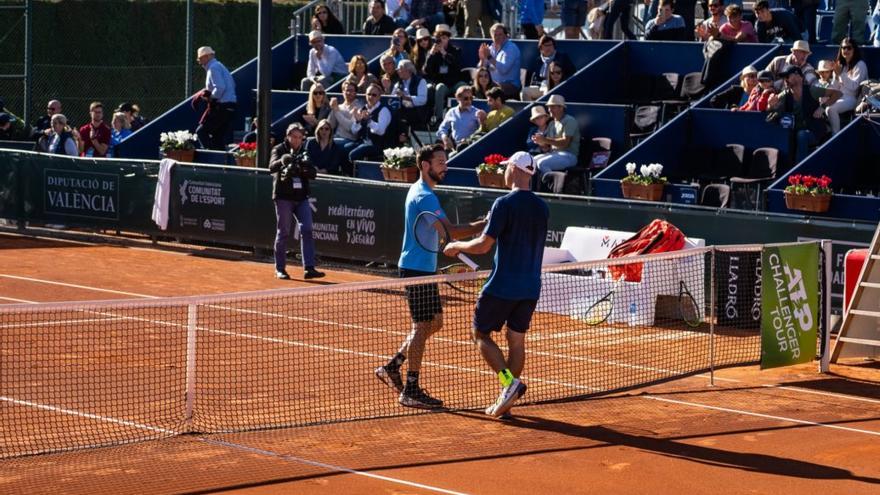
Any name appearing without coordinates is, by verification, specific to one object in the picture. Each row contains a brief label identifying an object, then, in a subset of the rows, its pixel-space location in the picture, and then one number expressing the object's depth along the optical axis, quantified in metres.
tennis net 11.08
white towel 23.08
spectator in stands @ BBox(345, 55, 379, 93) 24.72
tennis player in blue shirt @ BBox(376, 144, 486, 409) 11.57
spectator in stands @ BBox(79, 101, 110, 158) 26.61
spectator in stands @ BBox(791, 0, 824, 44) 23.97
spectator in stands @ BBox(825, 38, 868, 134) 20.52
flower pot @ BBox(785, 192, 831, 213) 18.45
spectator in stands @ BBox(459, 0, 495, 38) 27.28
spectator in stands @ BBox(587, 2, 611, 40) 26.50
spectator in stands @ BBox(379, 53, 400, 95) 24.83
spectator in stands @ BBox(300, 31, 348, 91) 26.61
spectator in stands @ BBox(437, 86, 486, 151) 23.27
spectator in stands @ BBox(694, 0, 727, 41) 23.26
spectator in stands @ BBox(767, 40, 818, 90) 20.70
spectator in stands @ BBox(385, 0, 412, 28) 28.75
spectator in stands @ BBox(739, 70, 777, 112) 20.69
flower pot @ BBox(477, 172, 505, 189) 21.21
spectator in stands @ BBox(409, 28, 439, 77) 25.58
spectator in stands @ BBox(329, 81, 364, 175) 23.58
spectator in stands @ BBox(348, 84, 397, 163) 23.45
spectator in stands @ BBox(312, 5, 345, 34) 28.38
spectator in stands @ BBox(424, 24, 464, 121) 25.00
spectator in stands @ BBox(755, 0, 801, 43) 23.14
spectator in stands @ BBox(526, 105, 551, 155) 21.58
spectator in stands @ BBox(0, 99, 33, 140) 29.17
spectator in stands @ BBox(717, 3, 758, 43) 22.77
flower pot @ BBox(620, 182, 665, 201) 19.94
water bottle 16.36
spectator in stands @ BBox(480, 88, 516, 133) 22.95
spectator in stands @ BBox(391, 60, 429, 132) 24.36
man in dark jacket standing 19.12
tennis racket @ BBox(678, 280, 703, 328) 15.88
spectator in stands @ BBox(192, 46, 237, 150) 26.31
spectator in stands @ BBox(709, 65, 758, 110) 21.17
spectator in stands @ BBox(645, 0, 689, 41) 24.34
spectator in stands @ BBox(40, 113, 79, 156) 25.39
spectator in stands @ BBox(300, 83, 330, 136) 24.09
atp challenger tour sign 13.68
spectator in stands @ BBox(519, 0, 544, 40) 26.59
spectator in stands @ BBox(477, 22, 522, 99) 24.41
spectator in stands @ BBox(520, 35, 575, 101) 23.92
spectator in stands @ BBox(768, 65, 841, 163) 20.16
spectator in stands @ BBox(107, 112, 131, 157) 27.61
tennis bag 16.77
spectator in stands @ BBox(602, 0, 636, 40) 25.88
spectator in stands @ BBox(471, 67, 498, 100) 23.95
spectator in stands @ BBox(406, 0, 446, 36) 27.72
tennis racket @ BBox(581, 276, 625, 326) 16.31
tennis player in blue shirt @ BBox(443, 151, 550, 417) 10.89
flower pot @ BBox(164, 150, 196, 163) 25.22
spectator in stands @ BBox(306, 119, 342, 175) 22.12
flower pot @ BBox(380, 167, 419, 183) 21.91
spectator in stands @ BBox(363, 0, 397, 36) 27.67
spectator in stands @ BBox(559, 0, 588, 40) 26.52
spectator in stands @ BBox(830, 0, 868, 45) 22.77
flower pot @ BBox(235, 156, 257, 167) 24.06
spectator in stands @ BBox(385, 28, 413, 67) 25.62
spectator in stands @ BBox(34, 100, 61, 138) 27.14
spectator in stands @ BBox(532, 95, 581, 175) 21.50
